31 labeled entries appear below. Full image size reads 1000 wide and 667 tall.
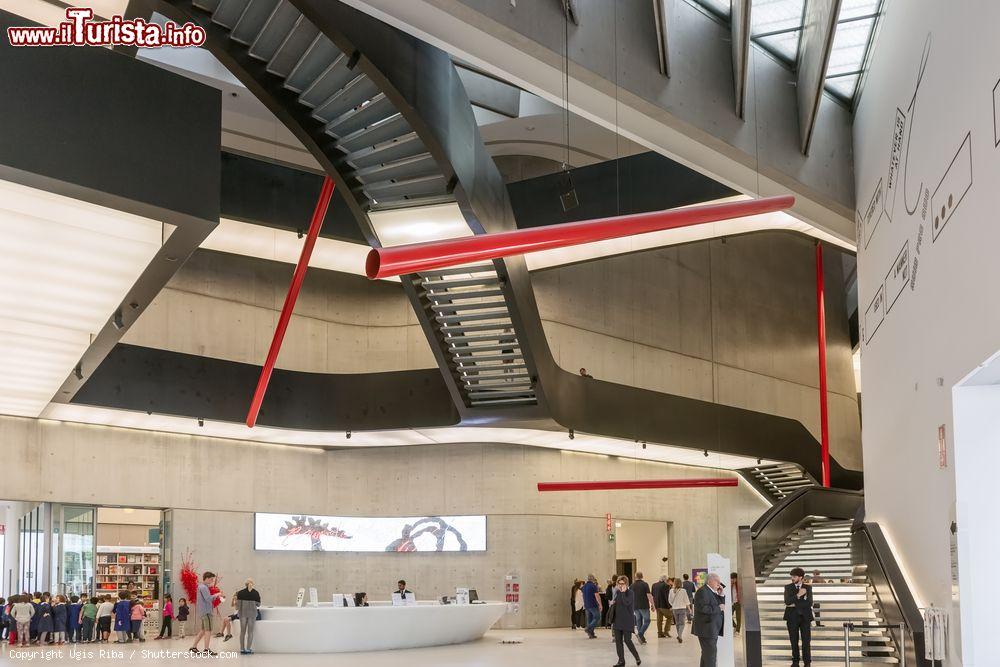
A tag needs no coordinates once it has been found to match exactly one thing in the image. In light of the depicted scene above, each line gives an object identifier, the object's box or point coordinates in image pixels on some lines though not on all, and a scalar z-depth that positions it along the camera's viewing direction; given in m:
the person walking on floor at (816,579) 15.05
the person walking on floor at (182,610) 20.55
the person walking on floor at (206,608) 16.45
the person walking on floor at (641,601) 19.80
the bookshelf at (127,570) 23.66
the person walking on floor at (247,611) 15.70
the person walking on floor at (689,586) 21.56
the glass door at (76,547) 20.48
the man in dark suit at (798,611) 12.72
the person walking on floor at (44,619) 18.23
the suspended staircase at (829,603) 12.75
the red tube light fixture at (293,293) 14.79
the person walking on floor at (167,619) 20.77
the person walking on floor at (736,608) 20.38
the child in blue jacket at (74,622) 19.08
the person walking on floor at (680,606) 20.08
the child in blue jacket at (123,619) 19.50
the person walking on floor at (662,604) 21.11
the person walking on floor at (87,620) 19.42
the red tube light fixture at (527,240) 5.07
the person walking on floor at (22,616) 17.92
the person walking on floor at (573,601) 23.50
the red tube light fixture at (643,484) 20.53
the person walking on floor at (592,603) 20.91
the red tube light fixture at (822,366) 21.66
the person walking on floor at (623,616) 13.74
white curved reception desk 15.96
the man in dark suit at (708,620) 11.87
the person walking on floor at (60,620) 18.56
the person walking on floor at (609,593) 20.75
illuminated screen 23.48
